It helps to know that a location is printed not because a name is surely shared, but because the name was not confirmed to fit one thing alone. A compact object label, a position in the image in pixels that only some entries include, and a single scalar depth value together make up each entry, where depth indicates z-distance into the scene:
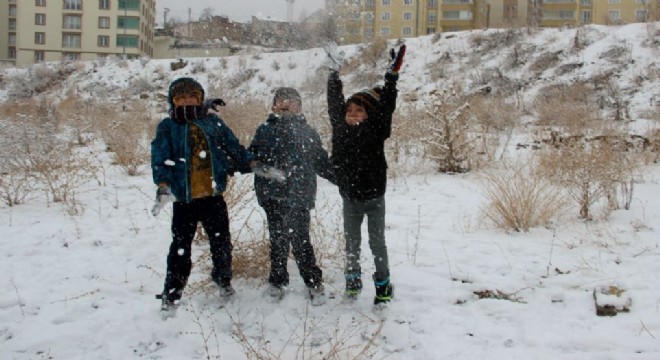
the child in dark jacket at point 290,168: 3.40
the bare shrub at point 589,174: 5.37
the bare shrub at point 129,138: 8.32
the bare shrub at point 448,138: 8.14
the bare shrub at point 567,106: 10.11
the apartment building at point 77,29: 45.41
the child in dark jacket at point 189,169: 3.22
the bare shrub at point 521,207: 5.02
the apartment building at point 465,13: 39.88
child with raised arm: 3.29
